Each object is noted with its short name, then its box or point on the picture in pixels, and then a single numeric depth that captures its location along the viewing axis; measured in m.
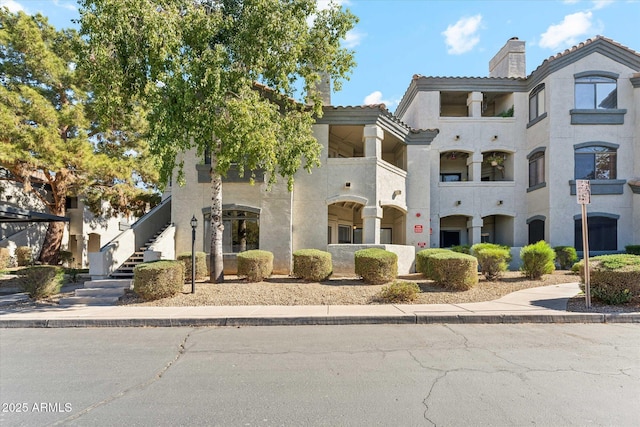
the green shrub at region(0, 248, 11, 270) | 17.81
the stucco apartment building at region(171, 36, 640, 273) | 13.93
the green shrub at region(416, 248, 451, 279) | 11.24
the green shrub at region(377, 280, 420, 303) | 9.33
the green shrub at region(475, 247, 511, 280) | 11.84
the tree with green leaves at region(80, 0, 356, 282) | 8.49
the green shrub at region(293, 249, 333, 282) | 11.38
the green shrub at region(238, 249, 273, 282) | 11.25
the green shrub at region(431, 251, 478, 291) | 10.34
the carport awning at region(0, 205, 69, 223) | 10.70
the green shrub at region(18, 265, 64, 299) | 10.07
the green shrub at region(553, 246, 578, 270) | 15.16
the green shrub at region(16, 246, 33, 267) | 20.21
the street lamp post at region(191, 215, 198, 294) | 9.85
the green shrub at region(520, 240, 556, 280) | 12.27
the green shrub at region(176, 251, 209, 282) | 11.67
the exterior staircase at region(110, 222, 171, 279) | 11.52
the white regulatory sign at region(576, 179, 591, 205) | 8.62
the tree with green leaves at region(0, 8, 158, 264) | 13.73
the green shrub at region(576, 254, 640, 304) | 8.37
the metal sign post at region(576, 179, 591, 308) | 8.48
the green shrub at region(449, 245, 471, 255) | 15.74
